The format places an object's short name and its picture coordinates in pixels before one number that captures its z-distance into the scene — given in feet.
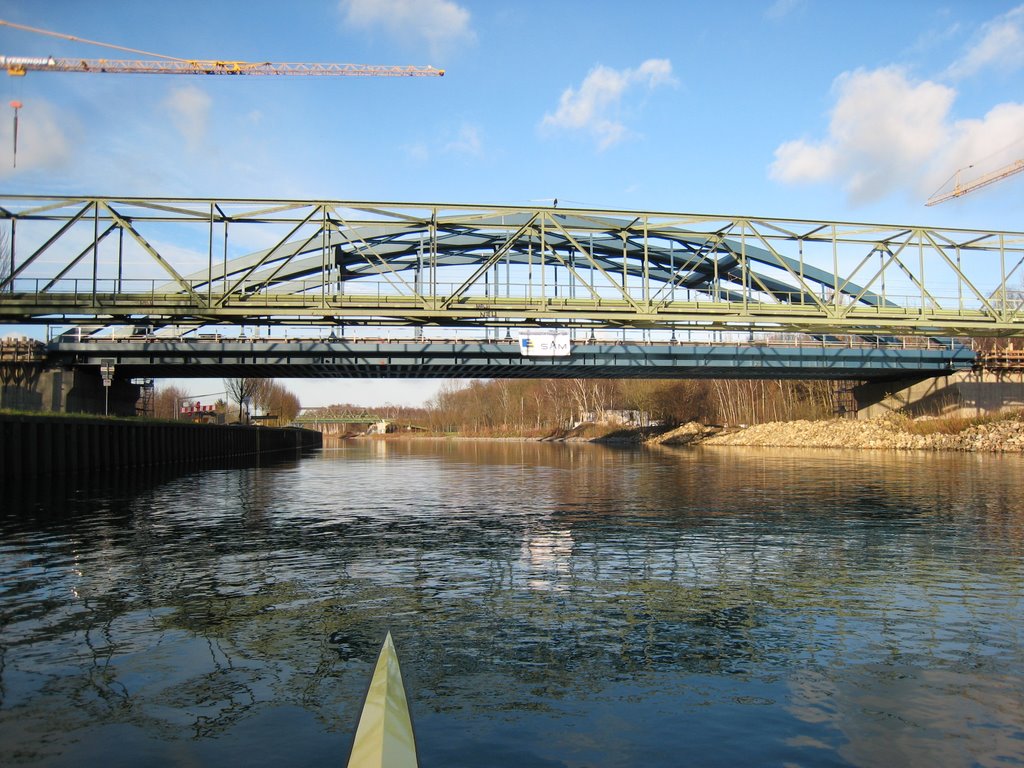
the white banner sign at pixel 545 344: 174.91
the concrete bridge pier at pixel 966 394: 211.41
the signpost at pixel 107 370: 156.91
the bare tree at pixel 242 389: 357.22
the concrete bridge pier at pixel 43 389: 170.50
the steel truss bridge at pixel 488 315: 124.47
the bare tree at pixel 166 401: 425.28
